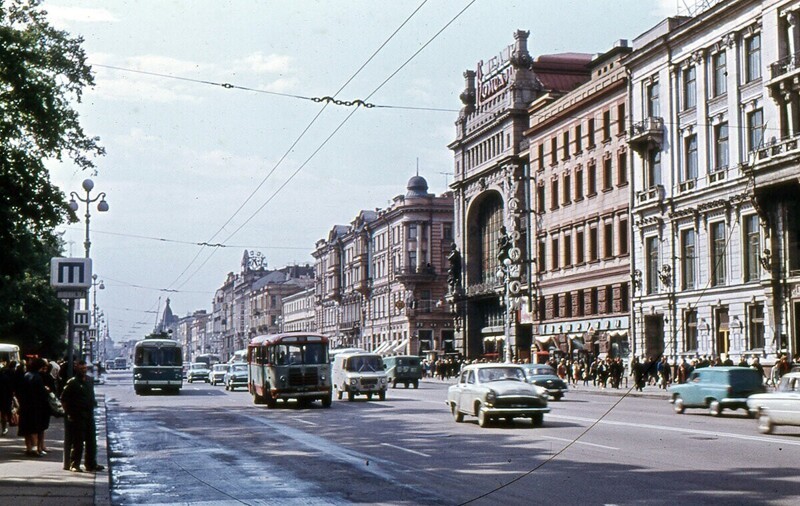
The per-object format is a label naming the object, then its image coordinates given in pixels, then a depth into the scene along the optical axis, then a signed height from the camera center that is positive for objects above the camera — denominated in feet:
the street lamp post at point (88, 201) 120.67 +18.12
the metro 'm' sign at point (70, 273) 61.67 +4.71
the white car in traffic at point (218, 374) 241.55 -4.16
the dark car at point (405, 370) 196.24 -2.75
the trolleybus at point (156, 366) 172.76 -1.70
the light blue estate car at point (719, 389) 96.63 -3.11
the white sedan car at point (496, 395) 79.82 -3.04
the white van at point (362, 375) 133.28 -2.46
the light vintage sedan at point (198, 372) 275.45 -4.27
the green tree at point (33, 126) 102.42 +24.26
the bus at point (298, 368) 118.83 -1.42
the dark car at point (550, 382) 127.34 -3.23
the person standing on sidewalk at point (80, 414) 51.55 -2.79
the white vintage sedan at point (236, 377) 195.00 -3.91
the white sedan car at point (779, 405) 70.38 -3.40
